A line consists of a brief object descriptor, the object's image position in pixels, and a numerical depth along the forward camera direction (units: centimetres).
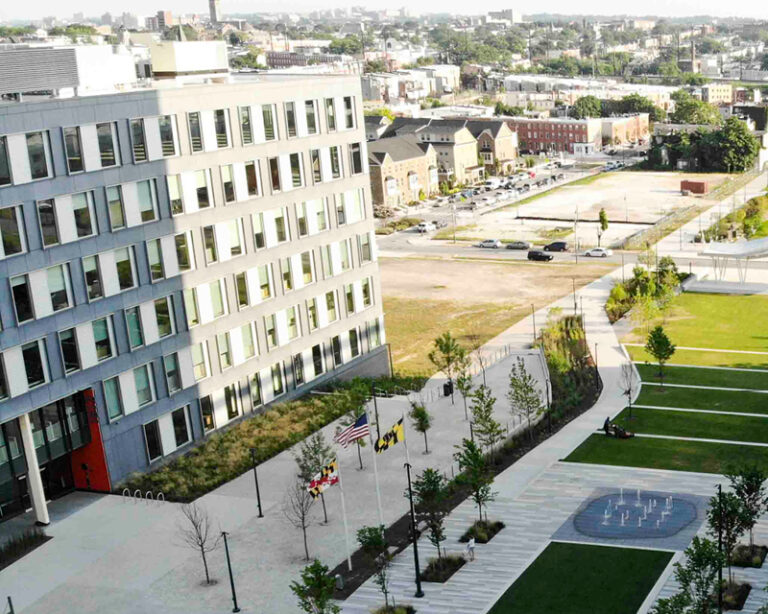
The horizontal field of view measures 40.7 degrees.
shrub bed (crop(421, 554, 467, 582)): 4306
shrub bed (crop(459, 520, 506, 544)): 4619
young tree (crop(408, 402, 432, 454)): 5700
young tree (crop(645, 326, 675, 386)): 6794
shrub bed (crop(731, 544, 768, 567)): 4181
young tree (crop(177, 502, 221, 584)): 4416
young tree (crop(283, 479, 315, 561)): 4588
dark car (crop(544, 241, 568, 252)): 11981
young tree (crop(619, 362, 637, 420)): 6444
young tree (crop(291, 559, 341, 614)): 3606
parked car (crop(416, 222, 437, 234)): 13862
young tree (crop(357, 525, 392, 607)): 4272
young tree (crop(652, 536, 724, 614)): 3478
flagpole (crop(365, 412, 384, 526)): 4528
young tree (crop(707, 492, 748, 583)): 3931
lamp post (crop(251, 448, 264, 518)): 4948
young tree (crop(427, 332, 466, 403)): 6619
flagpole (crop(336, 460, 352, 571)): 4436
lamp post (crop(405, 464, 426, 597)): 4119
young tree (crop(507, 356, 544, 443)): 5853
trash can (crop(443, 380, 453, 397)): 6700
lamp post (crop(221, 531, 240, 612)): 4106
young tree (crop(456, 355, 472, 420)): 6159
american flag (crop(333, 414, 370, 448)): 4516
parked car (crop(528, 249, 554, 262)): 11539
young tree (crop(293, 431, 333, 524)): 4938
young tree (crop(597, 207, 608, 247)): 12250
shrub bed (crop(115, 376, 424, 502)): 5356
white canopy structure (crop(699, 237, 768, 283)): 9750
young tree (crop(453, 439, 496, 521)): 4644
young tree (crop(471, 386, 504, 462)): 5319
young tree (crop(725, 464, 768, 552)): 4073
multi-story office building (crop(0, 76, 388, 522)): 4928
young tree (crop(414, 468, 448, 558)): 4341
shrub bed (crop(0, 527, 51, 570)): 4728
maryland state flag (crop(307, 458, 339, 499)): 4369
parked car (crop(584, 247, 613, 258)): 11550
